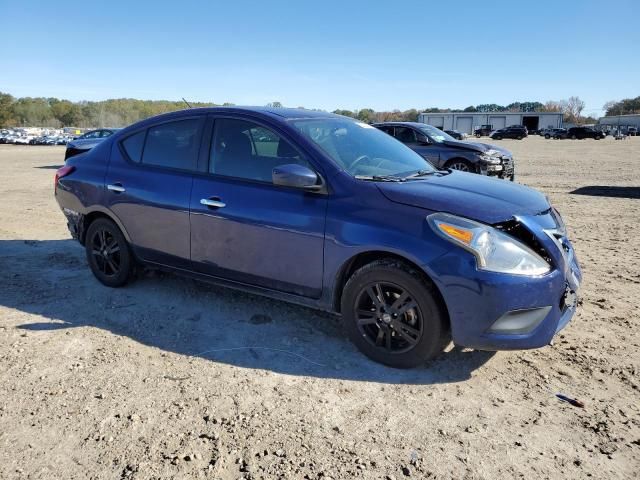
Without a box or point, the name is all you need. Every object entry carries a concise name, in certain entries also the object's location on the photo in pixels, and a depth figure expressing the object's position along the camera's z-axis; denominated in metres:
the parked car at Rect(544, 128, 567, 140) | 64.34
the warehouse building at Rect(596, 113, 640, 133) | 102.06
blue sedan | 3.16
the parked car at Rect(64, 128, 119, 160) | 16.28
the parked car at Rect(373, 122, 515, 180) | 11.95
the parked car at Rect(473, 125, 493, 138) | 73.75
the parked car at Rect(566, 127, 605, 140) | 61.62
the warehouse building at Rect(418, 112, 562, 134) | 101.00
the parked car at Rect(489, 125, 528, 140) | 61.85
